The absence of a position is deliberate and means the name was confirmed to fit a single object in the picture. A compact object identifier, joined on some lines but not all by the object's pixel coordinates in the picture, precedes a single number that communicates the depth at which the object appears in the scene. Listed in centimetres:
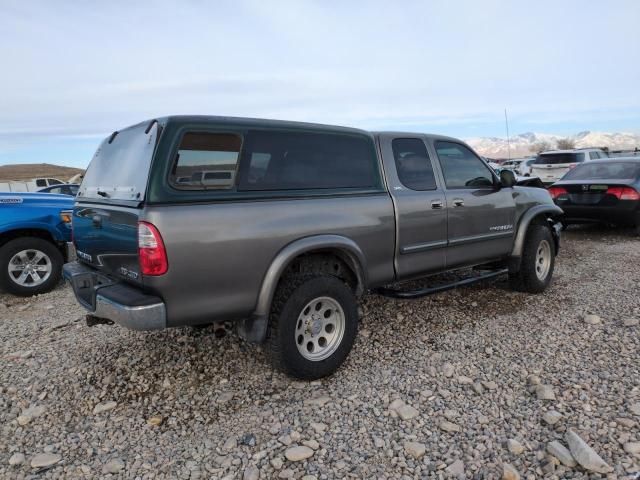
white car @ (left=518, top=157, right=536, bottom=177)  2229
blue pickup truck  575
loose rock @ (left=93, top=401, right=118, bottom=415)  318
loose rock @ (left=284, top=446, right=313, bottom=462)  265
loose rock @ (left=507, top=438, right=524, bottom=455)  264
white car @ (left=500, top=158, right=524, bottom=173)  2922
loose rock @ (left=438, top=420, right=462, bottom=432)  287
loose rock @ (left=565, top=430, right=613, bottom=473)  245
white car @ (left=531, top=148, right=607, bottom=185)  1602
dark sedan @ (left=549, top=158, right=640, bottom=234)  846
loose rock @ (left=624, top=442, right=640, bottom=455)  258
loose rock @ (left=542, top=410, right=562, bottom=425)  288
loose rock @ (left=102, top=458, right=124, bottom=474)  259
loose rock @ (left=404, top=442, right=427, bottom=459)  265
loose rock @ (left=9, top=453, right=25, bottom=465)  268
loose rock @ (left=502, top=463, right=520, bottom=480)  243
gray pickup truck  283
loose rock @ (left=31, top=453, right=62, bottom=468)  266
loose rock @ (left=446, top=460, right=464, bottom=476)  251
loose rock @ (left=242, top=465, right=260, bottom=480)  251
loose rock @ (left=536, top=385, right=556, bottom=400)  315
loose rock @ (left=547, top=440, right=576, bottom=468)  252
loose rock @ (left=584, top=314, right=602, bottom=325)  445
